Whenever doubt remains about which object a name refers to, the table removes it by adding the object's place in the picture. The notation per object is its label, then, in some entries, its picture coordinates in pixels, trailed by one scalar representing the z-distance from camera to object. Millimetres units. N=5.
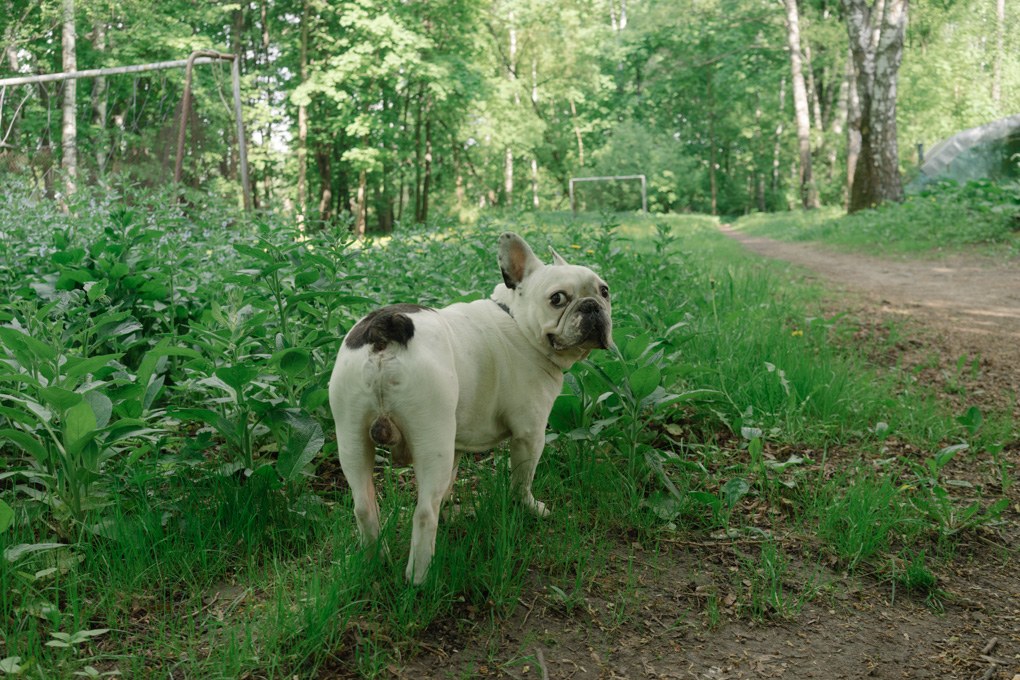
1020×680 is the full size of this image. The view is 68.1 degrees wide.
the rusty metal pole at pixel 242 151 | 10695
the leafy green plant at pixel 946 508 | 3039
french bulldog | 2109
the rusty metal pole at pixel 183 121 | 10734
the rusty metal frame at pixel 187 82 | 10773
